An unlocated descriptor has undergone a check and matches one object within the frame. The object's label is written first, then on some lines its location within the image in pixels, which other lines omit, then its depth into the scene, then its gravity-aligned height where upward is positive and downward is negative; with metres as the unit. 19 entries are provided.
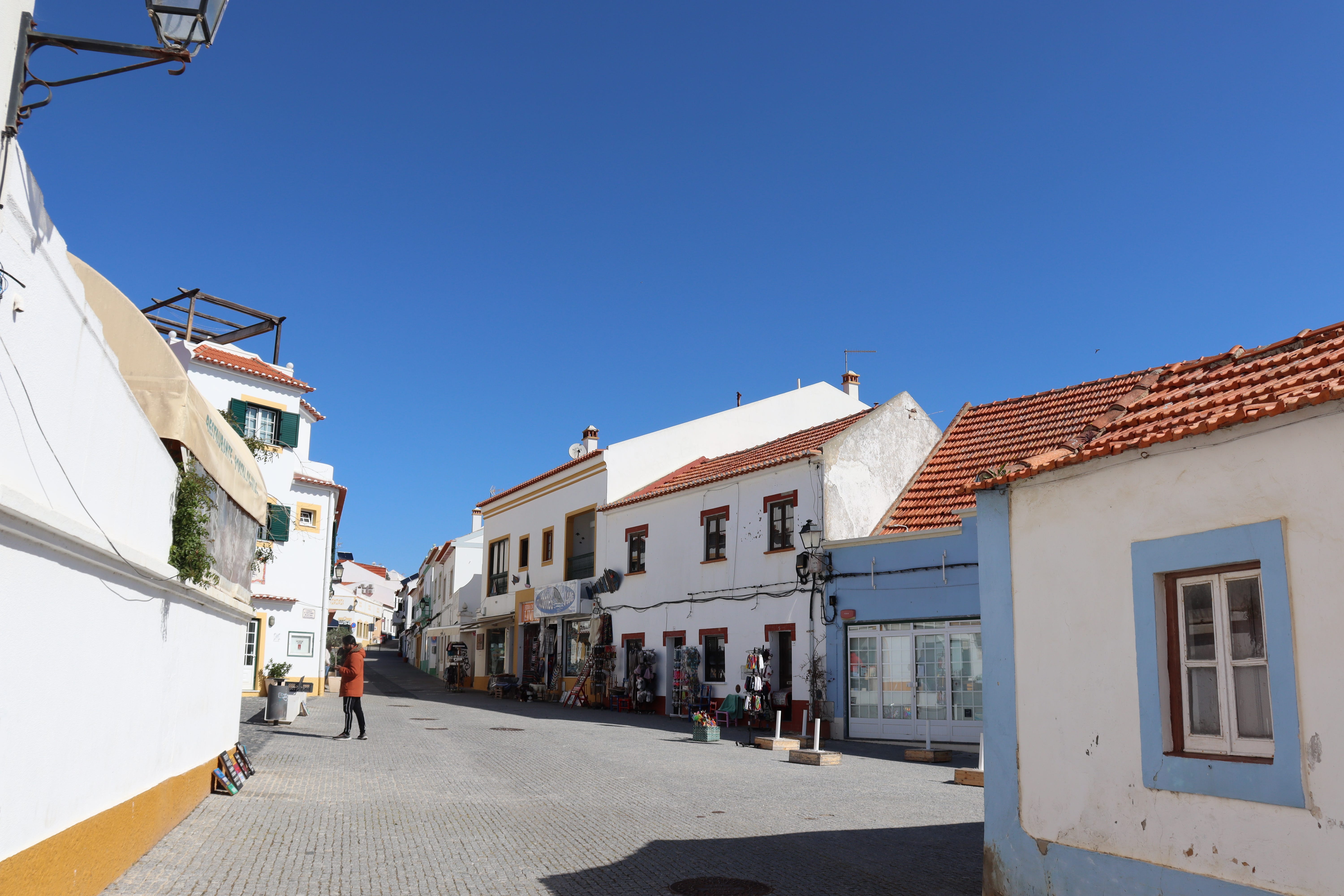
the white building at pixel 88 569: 4.96 +0.31
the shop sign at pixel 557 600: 29.98 +0.86
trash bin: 19.31 -1.53
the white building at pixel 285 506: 28.11 +3.60
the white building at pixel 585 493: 29.91 +4.25
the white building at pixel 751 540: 21.78 +2.20
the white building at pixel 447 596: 46.28 +1.54
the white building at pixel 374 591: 85.81 +3.16
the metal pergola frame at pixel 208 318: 20.06 +6.52
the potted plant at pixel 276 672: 27.39 -1.32
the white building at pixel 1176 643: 5.03 -0.03
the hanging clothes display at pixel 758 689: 21.11 -1.20
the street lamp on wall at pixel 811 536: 21.25 +2.01
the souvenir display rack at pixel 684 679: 24.27 -1.19
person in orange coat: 16.28 -0.86
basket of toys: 18.59 -1.81
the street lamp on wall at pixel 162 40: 5.06 +2.96
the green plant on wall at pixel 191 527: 8.50 +0.81
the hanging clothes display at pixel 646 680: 26.06 -1.29
